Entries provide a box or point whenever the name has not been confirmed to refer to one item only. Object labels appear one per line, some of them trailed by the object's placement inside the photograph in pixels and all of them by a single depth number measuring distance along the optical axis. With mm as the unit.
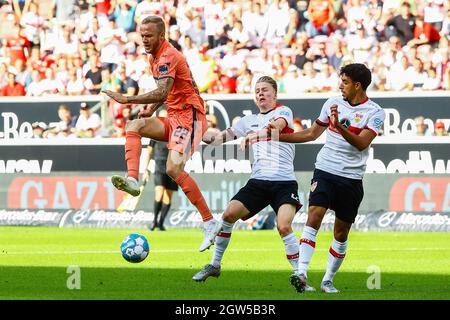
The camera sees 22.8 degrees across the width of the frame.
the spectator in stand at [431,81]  25234
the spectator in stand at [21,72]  29048
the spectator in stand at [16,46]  30188
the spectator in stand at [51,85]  28750
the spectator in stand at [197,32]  28734
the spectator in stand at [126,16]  29797
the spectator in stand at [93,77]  28311
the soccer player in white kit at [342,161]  11266
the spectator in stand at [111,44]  29000
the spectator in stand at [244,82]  26438
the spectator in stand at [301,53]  26953
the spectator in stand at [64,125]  26062
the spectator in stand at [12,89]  28625
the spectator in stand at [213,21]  28766
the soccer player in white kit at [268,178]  11969
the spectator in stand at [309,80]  26062
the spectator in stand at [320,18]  27562
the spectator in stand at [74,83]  28750
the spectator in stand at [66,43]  29781
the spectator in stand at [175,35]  28094
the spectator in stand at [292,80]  26328
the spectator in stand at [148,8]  29516
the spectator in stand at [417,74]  25406
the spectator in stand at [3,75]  28906
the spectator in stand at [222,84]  26875
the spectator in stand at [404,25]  26750
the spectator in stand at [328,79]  25797
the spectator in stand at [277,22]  28062
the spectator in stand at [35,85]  28672
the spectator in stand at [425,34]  26422
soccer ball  13172
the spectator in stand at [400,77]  25438
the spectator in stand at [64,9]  31047
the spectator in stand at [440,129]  23812
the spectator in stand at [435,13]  26516
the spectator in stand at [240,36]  28109
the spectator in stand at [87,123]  25922
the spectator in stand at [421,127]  24000
